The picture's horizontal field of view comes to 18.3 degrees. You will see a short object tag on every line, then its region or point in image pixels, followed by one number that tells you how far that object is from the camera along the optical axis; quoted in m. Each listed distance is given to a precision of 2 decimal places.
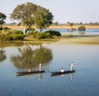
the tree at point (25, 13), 109.50
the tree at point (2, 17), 134.82
